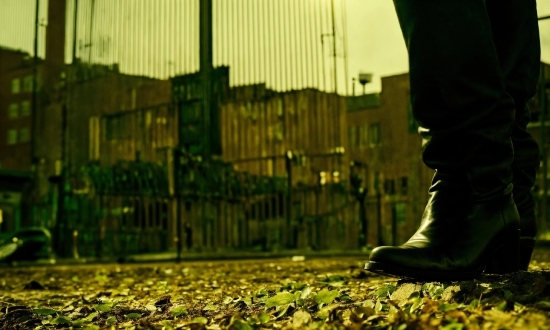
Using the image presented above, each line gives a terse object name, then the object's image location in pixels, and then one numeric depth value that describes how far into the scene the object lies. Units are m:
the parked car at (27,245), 9.80
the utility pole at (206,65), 10.57
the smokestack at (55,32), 16.06
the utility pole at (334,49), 10.77
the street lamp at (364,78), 16.17
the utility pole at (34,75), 12.94
